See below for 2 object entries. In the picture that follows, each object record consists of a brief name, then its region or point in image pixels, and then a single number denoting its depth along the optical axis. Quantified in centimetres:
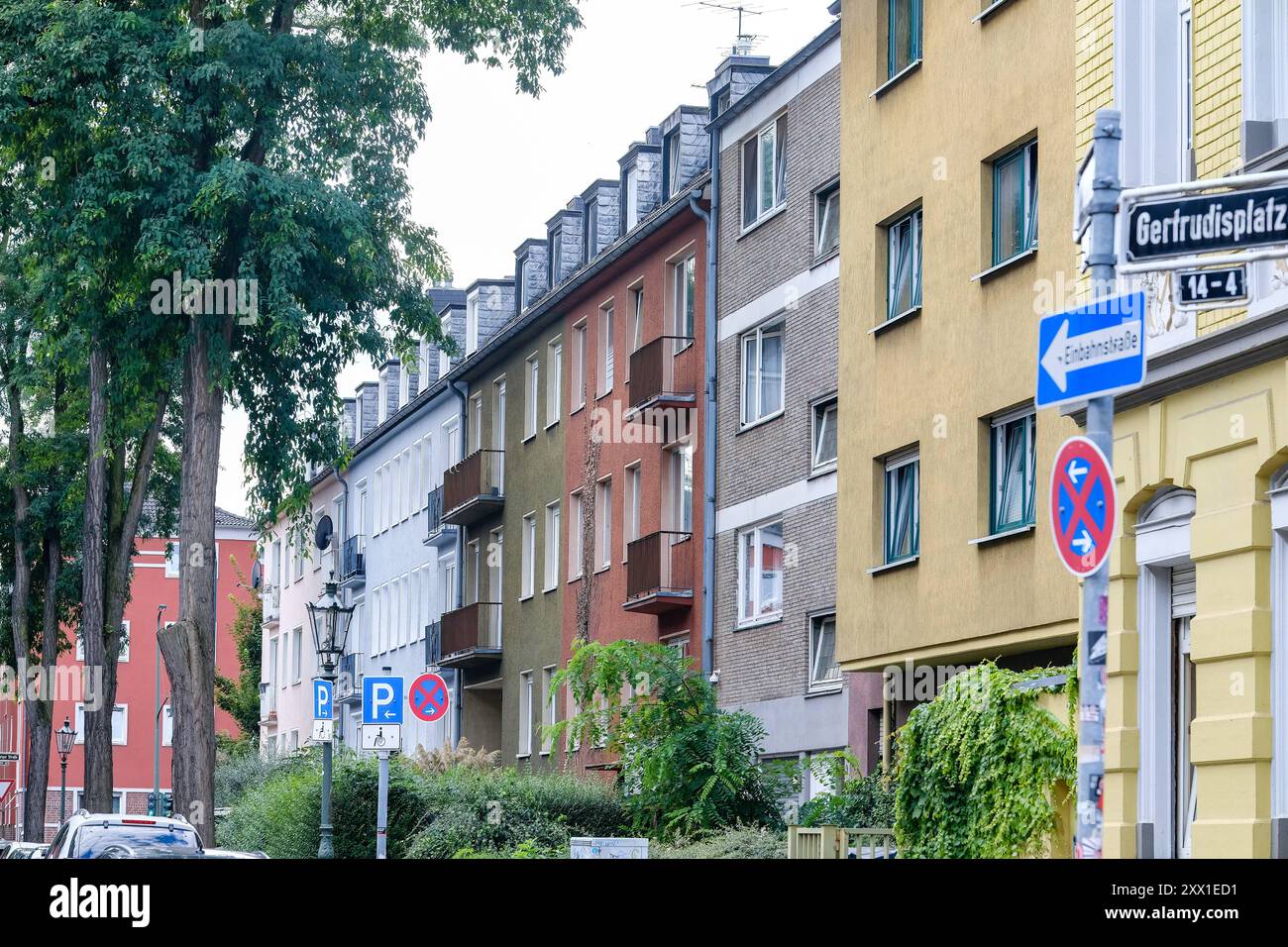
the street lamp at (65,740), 6369
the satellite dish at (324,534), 6681
